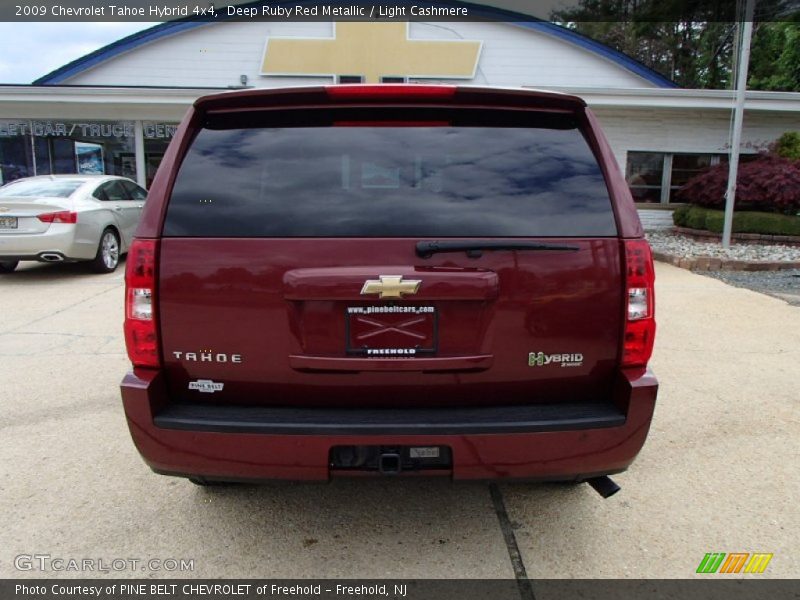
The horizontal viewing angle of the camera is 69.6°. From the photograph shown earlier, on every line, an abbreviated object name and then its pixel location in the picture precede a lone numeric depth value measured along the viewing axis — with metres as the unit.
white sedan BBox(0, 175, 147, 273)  8.26
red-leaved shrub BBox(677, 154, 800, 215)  11.79
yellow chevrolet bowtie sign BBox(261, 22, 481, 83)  15.84
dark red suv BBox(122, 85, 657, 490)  2.17
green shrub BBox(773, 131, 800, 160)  13.19
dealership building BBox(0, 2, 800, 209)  15.17
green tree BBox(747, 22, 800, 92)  25.98
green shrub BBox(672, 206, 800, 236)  11.73
